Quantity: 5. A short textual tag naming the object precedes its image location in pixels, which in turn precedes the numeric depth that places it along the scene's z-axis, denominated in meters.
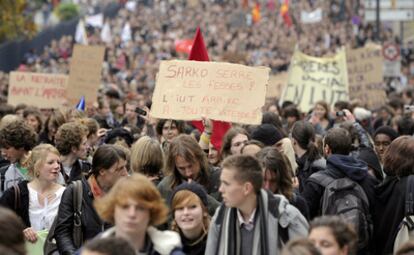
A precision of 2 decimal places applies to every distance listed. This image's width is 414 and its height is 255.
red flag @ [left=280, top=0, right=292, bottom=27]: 53.08
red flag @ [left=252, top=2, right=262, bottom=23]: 55.62
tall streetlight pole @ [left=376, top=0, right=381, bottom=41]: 38.71
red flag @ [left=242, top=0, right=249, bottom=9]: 59.58
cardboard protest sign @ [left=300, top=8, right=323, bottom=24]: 52.03
